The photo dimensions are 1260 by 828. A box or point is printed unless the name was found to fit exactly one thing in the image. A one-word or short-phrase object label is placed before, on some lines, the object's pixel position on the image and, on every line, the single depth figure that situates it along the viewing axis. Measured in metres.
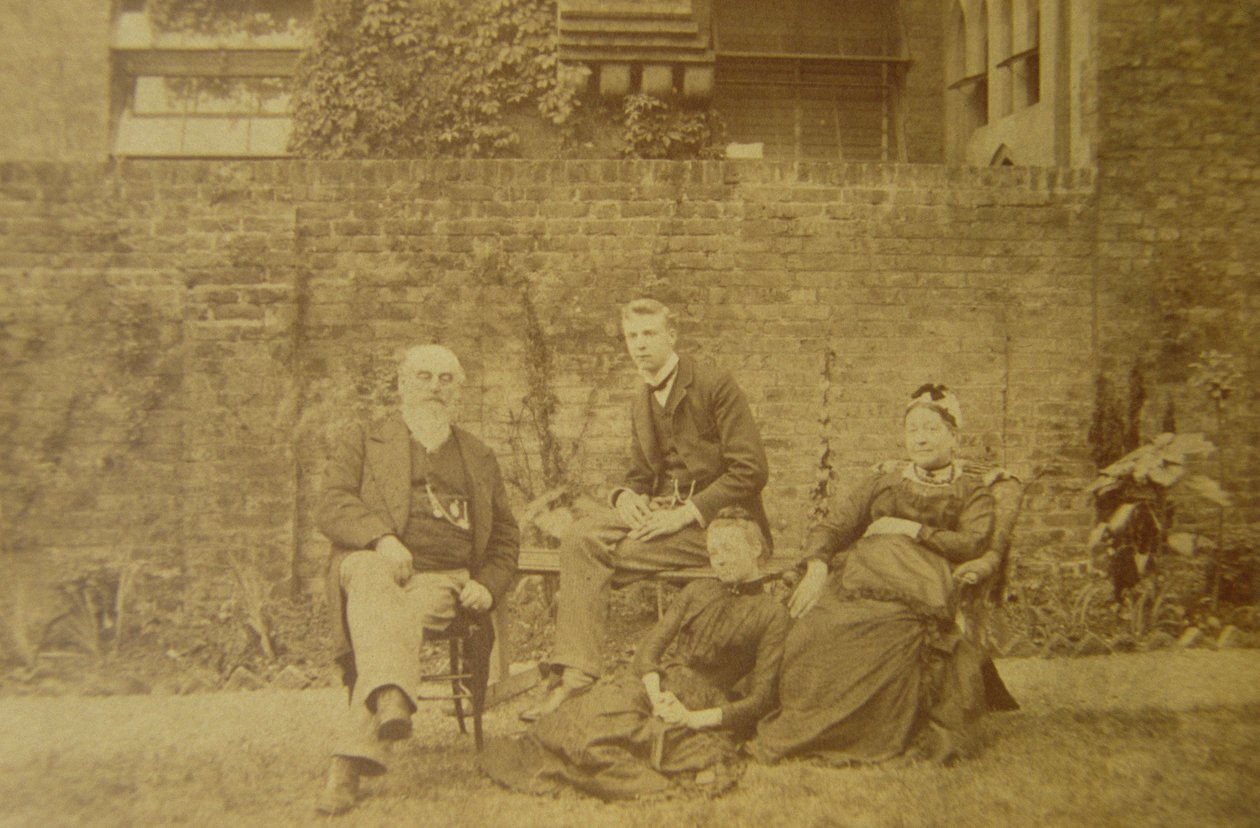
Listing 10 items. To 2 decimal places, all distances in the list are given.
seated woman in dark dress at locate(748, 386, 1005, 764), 3.07
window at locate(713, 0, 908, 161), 6.76
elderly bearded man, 3.01
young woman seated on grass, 3.00
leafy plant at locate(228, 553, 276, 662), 3.61
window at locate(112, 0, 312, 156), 4.48
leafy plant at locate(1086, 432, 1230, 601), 3.61
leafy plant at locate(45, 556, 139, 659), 3.52
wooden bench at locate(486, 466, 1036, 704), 3.23
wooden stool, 3.12
